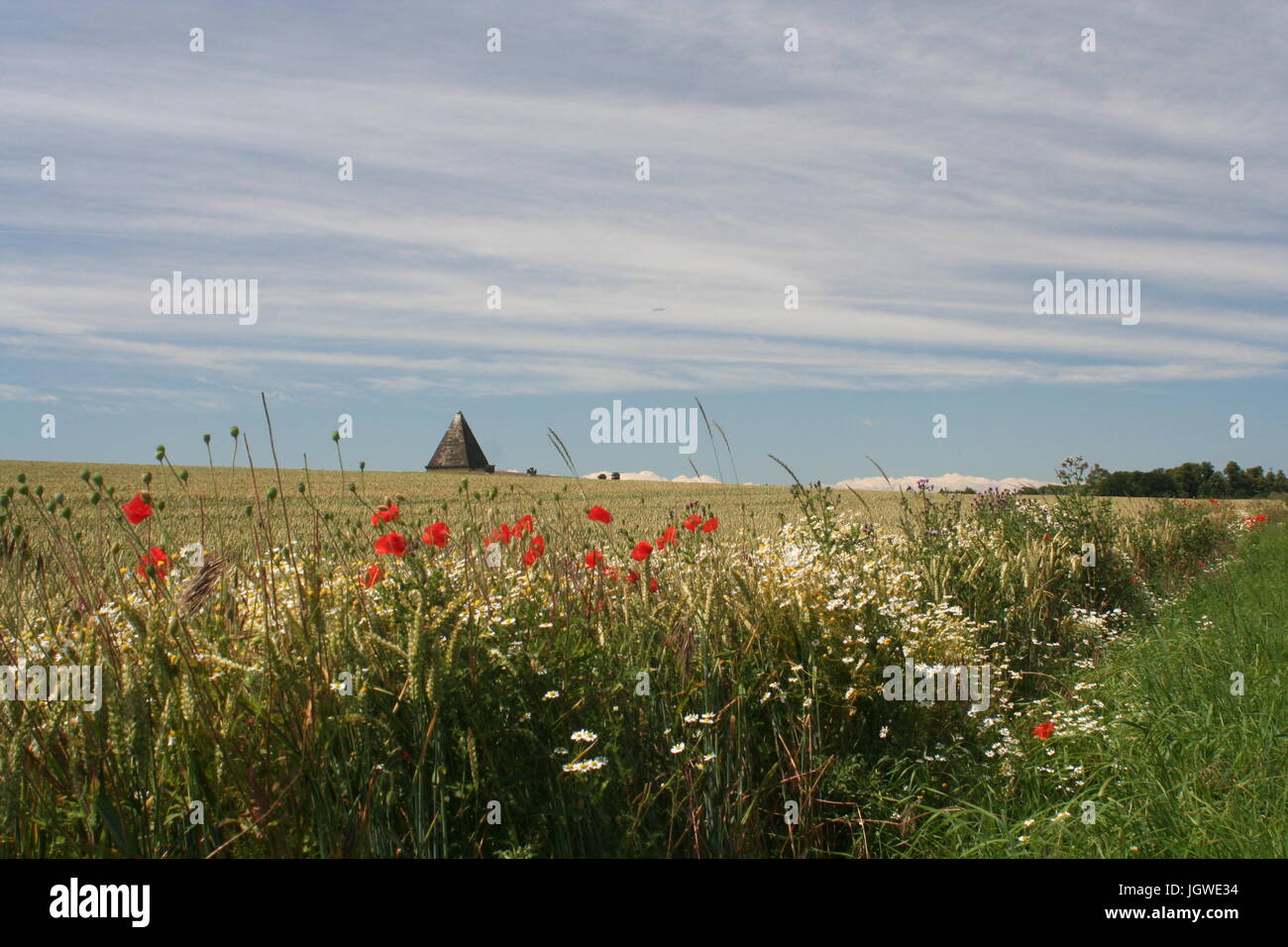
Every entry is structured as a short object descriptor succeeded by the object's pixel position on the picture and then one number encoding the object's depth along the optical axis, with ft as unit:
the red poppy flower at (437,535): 12.01
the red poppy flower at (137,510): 10.98
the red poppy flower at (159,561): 11.72
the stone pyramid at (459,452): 176.55
